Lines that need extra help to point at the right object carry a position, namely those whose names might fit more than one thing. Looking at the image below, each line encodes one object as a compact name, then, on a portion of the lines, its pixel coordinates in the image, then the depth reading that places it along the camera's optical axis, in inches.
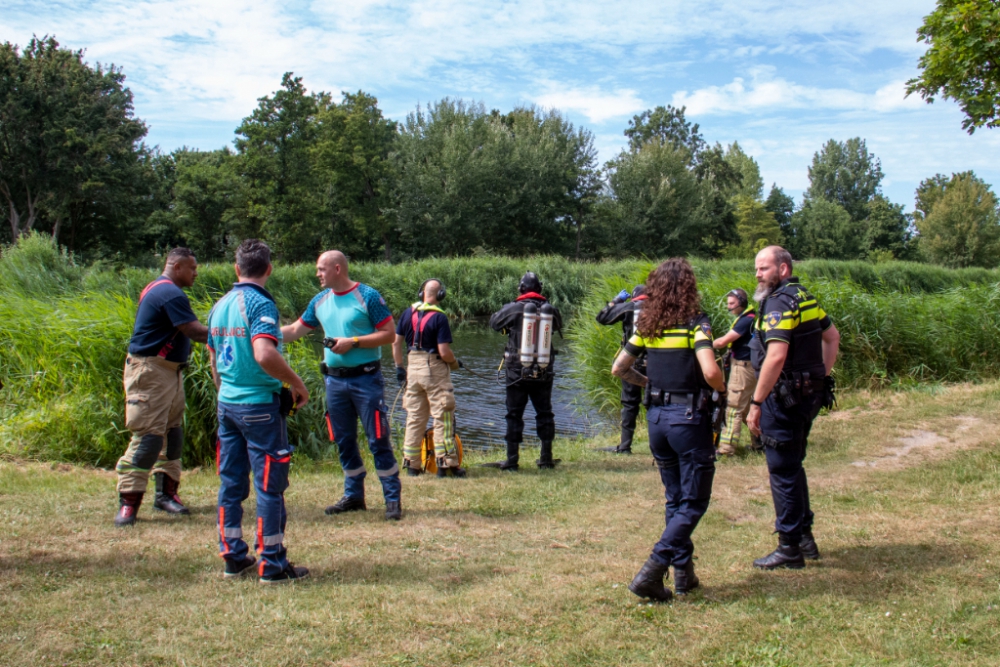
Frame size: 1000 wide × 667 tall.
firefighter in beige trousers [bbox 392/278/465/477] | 292.2
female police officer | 169.6
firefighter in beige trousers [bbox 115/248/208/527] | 221.3
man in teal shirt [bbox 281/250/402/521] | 228.7
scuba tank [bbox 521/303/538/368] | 307.6
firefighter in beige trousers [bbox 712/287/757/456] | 337.1
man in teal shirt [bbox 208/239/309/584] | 179.5
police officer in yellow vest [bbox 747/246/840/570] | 185.6
